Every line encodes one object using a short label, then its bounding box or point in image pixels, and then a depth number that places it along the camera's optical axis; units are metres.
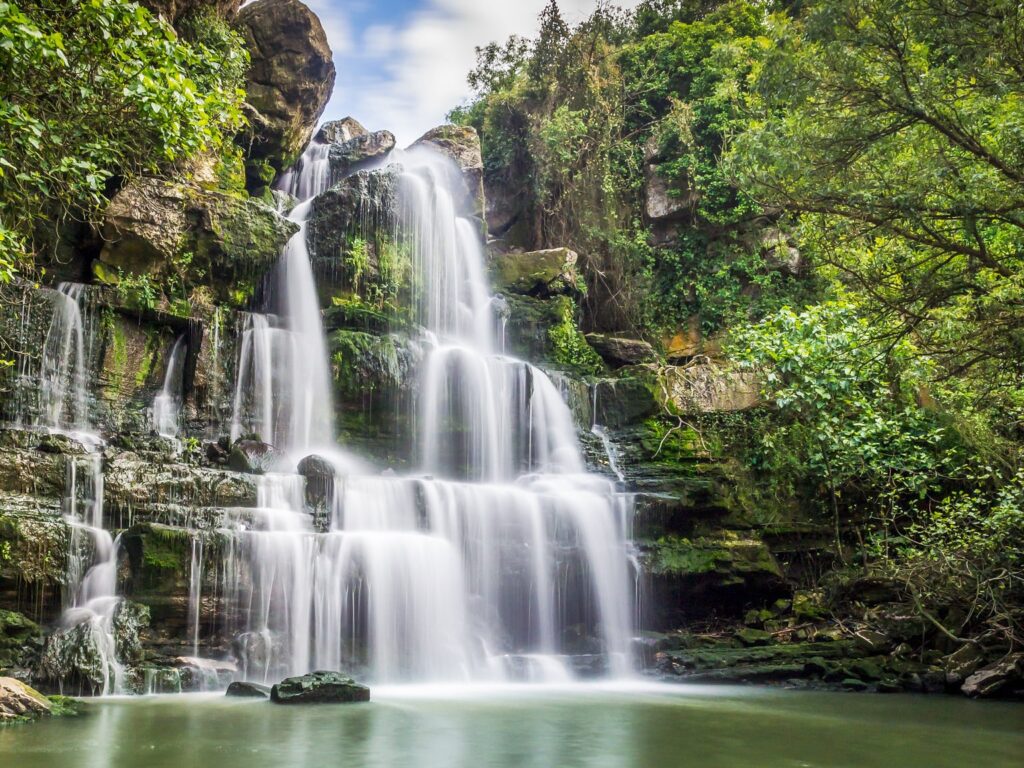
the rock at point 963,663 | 11.56
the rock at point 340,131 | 28.51
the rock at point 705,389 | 18.59
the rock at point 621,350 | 21.86
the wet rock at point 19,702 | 7.68
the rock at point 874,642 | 12.88
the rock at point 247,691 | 9.84
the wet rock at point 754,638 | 13.64
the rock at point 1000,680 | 10.90
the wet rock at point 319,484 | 13.41
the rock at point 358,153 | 25.70
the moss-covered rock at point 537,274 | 22.75
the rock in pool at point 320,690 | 9.38
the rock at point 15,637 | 9.70
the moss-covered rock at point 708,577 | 14.23
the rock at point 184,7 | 18.66
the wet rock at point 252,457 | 14.34
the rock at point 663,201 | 24.42
